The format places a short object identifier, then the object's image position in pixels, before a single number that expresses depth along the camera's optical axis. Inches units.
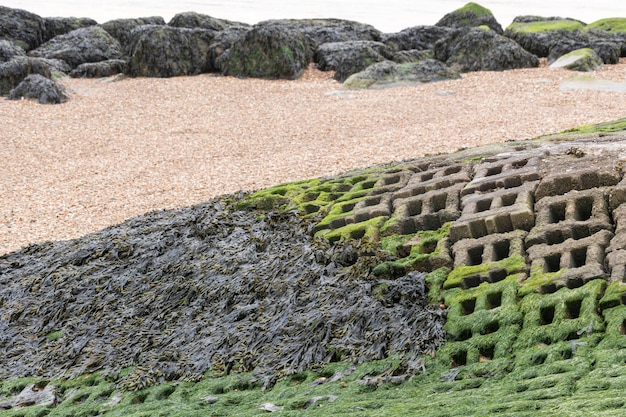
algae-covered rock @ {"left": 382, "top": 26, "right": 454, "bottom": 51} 1208.2
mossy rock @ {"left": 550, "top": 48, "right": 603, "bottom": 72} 940.6
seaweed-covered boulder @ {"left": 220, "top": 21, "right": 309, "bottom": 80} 1017.5
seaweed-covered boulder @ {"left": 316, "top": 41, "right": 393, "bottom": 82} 1011.3
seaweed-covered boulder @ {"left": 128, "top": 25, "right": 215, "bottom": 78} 1050.1
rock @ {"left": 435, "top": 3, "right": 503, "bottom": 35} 1307.8
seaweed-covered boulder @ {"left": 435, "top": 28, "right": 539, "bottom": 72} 986.1
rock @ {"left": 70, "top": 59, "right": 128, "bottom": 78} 1091.9
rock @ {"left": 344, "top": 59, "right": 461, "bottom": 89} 941.4
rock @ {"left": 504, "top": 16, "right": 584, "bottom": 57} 1053.8
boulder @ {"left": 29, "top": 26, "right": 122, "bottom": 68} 1170.0
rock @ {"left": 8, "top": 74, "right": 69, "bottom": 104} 912.9
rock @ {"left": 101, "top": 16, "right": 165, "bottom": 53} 1328.7
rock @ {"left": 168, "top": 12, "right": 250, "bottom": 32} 1248.8
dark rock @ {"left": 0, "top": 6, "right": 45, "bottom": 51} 1253.7
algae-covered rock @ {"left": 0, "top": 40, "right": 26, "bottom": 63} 1060.5
